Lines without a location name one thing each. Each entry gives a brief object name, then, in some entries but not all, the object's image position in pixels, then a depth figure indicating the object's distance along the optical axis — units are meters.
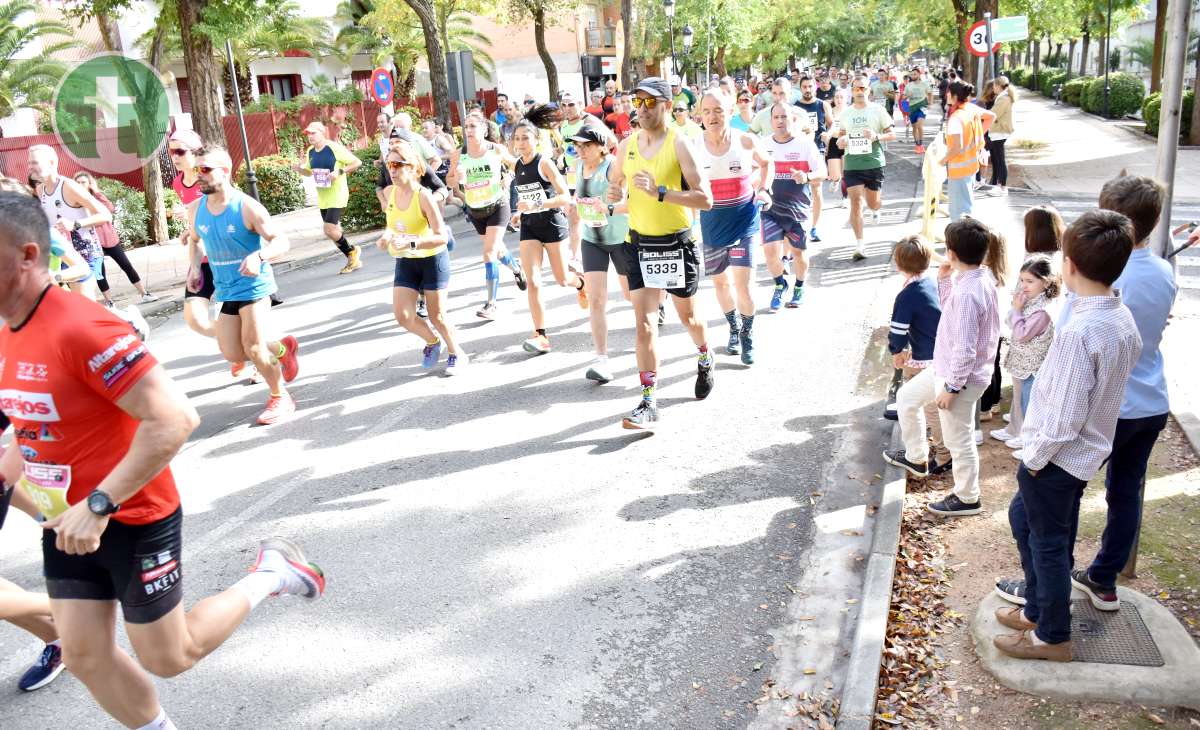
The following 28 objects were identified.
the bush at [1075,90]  34.99
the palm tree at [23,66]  26.20
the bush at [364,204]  16.73
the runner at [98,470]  2.70
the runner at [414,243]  7.56
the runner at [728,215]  7.51
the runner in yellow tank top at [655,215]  6.10
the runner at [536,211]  8.20
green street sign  18.53
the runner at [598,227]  7.05
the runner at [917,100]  24.23
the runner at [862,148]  10.95
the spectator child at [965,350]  4.71
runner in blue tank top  6.52
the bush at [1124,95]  29.88
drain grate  3.58
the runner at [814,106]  15.55
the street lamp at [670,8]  32.21
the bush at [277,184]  20.84
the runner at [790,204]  8.95
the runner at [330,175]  12.73
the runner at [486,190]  9.43
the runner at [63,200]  9.12
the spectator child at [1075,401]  3.23
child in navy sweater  5.53
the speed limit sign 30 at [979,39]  18.95
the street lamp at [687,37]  35.46
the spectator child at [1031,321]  4.71
